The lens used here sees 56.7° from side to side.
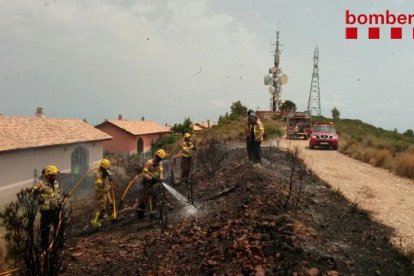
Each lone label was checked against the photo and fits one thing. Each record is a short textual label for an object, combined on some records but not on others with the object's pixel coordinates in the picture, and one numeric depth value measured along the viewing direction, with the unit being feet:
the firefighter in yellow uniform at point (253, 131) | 36.78
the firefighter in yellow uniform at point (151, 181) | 28.86
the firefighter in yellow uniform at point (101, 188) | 27.84
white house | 68.08
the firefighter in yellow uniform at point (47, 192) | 22.66
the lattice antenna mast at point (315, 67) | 153.17
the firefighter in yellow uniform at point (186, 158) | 39.27
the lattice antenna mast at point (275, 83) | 144.09
